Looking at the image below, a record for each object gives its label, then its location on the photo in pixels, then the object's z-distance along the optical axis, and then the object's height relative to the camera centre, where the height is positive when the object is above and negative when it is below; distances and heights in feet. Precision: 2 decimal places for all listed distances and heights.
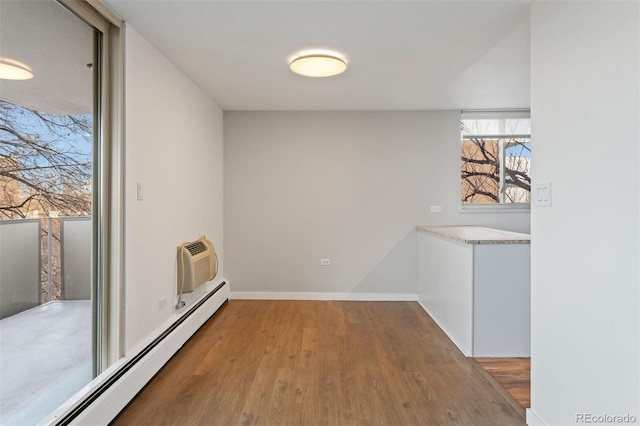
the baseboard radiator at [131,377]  5.14 -3.25
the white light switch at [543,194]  5.28 +0.29
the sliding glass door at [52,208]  4.47 +0.03
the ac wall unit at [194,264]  9.05 -1.58
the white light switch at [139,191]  6.97 +0.42
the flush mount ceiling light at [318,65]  8.00 +3.70
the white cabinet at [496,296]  8.11 -2.11
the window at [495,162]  13.43 +2.07
